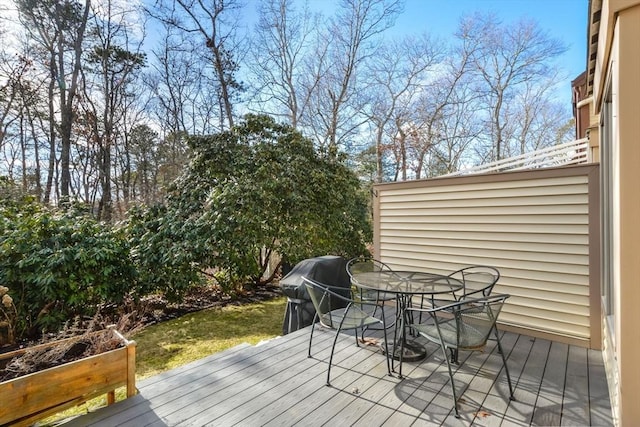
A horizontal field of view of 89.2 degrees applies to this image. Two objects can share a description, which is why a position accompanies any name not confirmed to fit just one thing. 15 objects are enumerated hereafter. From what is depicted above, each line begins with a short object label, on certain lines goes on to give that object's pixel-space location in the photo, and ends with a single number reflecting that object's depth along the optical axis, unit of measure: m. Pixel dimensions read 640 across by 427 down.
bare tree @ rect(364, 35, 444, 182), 13.74
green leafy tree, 5.38
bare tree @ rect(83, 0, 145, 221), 10.91
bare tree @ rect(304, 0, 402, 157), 12.54
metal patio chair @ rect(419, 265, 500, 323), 3.18
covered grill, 3.81
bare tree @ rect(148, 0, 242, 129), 10.78
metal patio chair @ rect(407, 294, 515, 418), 2.15
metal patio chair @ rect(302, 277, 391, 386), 2.63
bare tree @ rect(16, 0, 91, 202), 9.87
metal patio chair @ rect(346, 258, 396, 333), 4.27
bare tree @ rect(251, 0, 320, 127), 12.37
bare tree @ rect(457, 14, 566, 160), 13.39
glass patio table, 2.64
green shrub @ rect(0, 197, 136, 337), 3.84
